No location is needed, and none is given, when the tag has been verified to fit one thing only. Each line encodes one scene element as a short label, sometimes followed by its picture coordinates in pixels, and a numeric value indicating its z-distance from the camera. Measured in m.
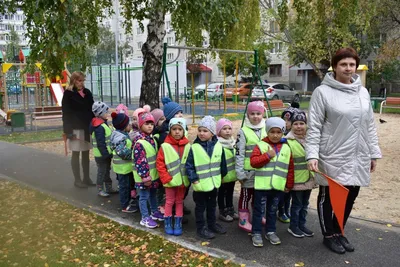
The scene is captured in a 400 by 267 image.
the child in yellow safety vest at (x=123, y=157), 5.17
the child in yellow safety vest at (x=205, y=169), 4.30
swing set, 8.10
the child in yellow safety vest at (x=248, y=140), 4.42
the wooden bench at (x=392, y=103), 19.36
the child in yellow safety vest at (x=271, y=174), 4.17
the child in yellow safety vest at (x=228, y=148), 4.61
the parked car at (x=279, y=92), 30.38
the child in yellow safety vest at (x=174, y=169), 4.46
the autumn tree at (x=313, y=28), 8.26
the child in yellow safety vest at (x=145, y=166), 4.74
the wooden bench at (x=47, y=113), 14.72
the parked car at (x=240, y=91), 29.80
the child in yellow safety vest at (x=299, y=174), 4.35
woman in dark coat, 6.16
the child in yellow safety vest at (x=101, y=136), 5.81
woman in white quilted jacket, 3.82
